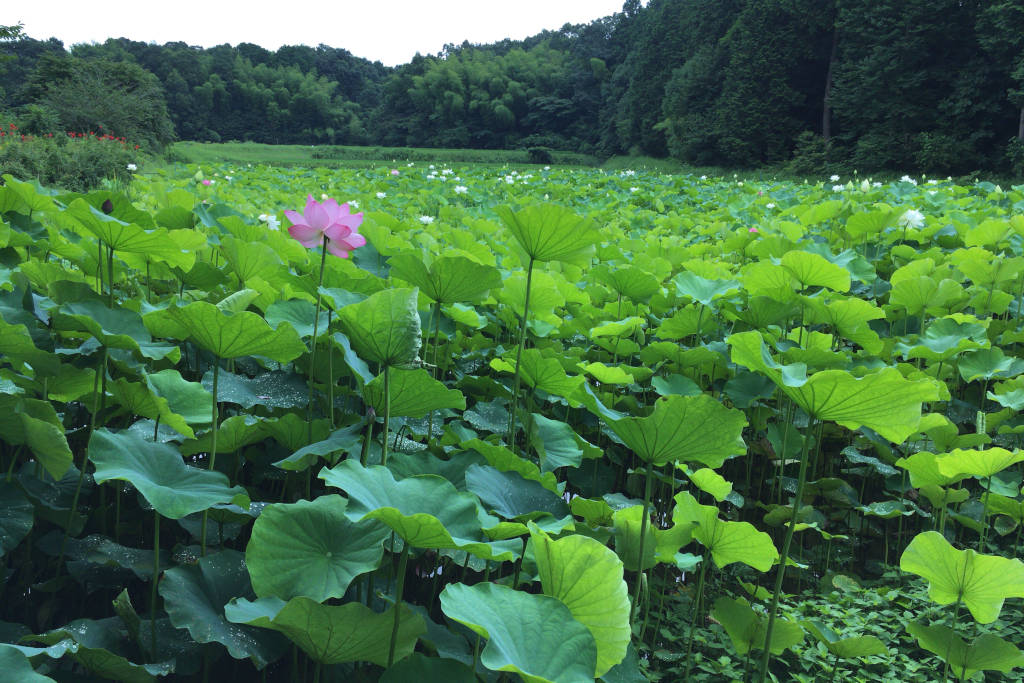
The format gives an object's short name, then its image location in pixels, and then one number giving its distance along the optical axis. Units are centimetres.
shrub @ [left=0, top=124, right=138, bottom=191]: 817
